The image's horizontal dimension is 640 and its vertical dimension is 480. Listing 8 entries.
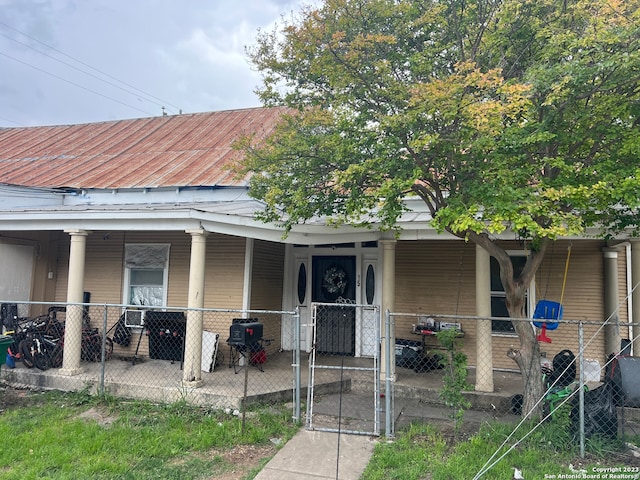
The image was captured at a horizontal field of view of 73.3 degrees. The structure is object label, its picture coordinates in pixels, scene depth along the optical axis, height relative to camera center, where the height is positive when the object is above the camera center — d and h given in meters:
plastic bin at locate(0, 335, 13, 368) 6.30 -1.03
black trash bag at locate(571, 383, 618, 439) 4.75 -1.36
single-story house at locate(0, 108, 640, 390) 7.27 +0.54
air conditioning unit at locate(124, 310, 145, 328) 8.73 -0.79
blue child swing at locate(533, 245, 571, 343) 7.39 -0.35
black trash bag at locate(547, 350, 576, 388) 6.09 -1.16
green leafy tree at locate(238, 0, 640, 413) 4.43 +1.96
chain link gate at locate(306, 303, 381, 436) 5.56 -1.55
